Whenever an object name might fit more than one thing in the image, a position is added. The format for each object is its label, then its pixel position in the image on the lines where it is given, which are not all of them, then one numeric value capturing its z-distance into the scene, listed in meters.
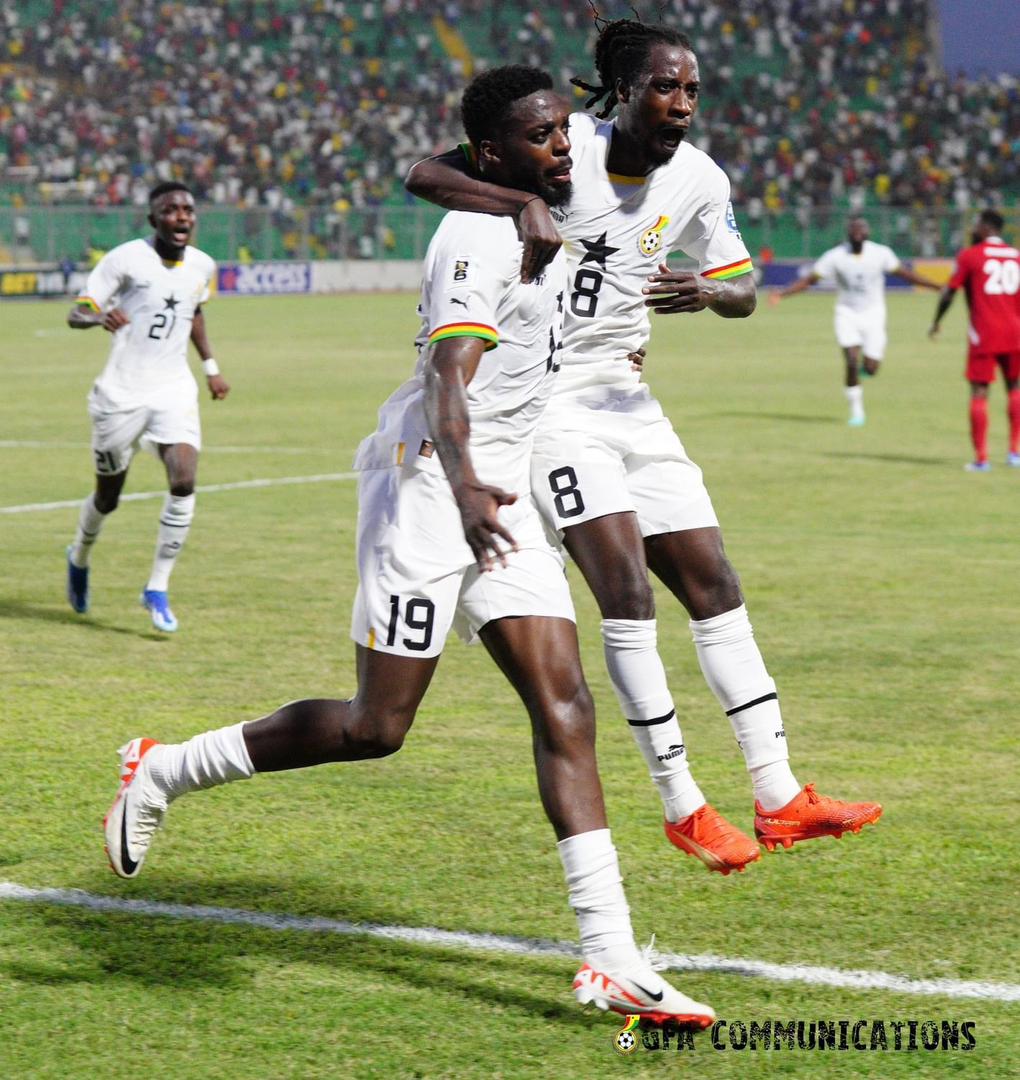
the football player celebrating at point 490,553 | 4.25
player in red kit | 17.09
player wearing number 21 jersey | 9.98
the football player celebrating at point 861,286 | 22.06
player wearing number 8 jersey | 5.33
